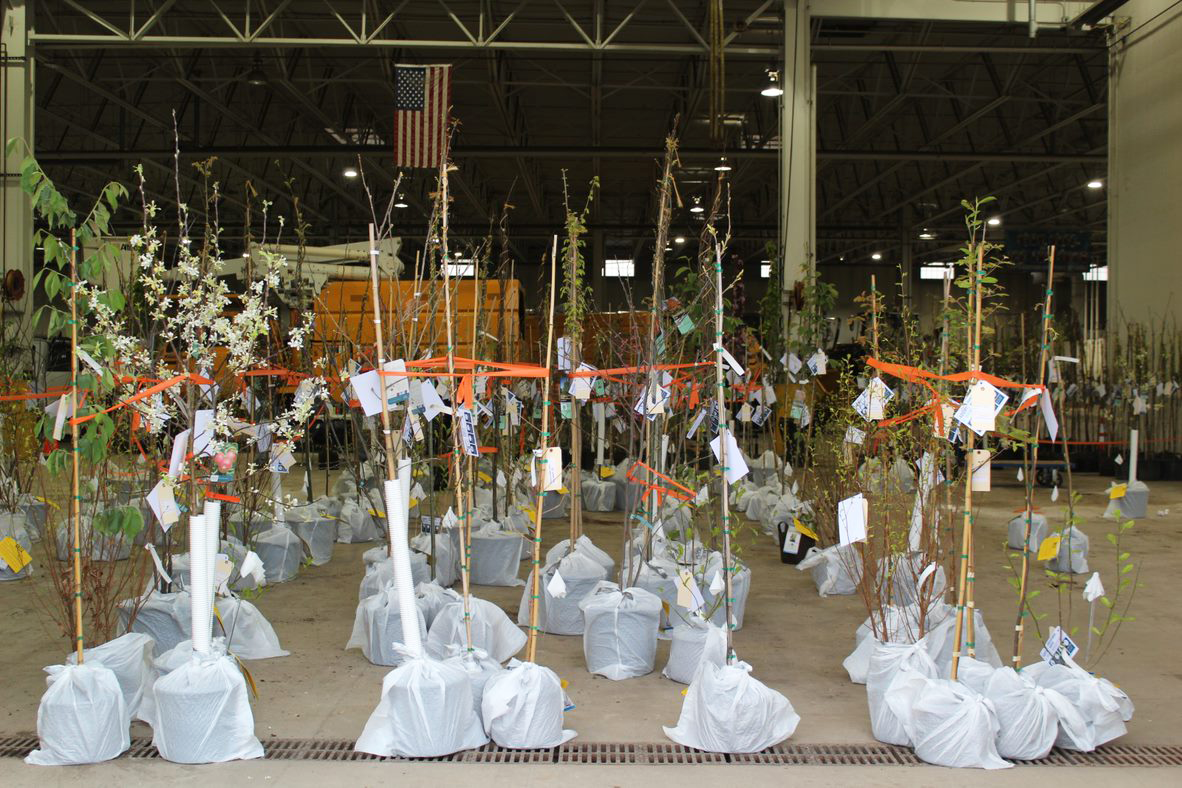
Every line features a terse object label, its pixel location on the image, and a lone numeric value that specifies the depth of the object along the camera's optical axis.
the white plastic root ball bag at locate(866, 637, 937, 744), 3.11
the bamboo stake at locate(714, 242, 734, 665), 3.25
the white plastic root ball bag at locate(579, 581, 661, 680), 3.86
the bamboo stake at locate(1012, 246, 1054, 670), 3.16
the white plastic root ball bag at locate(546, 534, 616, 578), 4.79
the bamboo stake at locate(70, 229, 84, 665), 2.98
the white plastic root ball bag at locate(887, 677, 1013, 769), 2.96
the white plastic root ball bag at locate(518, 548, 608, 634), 4.53
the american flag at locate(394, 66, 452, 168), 9.96
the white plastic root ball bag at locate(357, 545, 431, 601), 4.47
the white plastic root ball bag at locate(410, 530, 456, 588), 5.38
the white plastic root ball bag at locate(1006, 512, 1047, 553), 6.05
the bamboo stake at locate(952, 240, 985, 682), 3.07
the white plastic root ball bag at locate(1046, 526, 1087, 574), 5.77
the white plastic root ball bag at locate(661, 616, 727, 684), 3.75
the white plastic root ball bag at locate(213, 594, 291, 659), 4.00
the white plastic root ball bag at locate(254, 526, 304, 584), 5.64
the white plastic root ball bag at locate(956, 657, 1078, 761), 3.00
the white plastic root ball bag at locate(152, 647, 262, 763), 2.93
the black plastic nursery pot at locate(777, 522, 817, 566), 6.21
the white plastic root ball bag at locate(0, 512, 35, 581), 6.16
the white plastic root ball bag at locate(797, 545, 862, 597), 5.39
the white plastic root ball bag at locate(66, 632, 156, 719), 3.18
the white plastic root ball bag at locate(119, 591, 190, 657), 3.79
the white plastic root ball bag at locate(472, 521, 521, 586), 5.64
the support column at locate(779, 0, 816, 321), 10.83
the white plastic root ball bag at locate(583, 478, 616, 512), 8.87
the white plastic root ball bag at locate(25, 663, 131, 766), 2.91
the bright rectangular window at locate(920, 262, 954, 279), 30.84
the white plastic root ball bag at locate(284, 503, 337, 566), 6.18
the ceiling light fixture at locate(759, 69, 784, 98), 11.17
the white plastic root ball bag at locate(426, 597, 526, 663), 3.81
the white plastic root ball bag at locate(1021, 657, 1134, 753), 3.07
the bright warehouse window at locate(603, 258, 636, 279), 28.25
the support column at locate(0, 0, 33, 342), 10.59
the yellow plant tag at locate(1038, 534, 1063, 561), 3.37
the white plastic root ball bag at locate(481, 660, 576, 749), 3.05
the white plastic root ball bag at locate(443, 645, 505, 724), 3.17
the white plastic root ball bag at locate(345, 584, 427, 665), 3.96
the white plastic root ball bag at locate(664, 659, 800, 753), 3.04
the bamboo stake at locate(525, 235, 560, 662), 3.18
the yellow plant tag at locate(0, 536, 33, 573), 3.47
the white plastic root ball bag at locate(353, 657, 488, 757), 3.00
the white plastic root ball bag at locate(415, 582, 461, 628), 4.02
